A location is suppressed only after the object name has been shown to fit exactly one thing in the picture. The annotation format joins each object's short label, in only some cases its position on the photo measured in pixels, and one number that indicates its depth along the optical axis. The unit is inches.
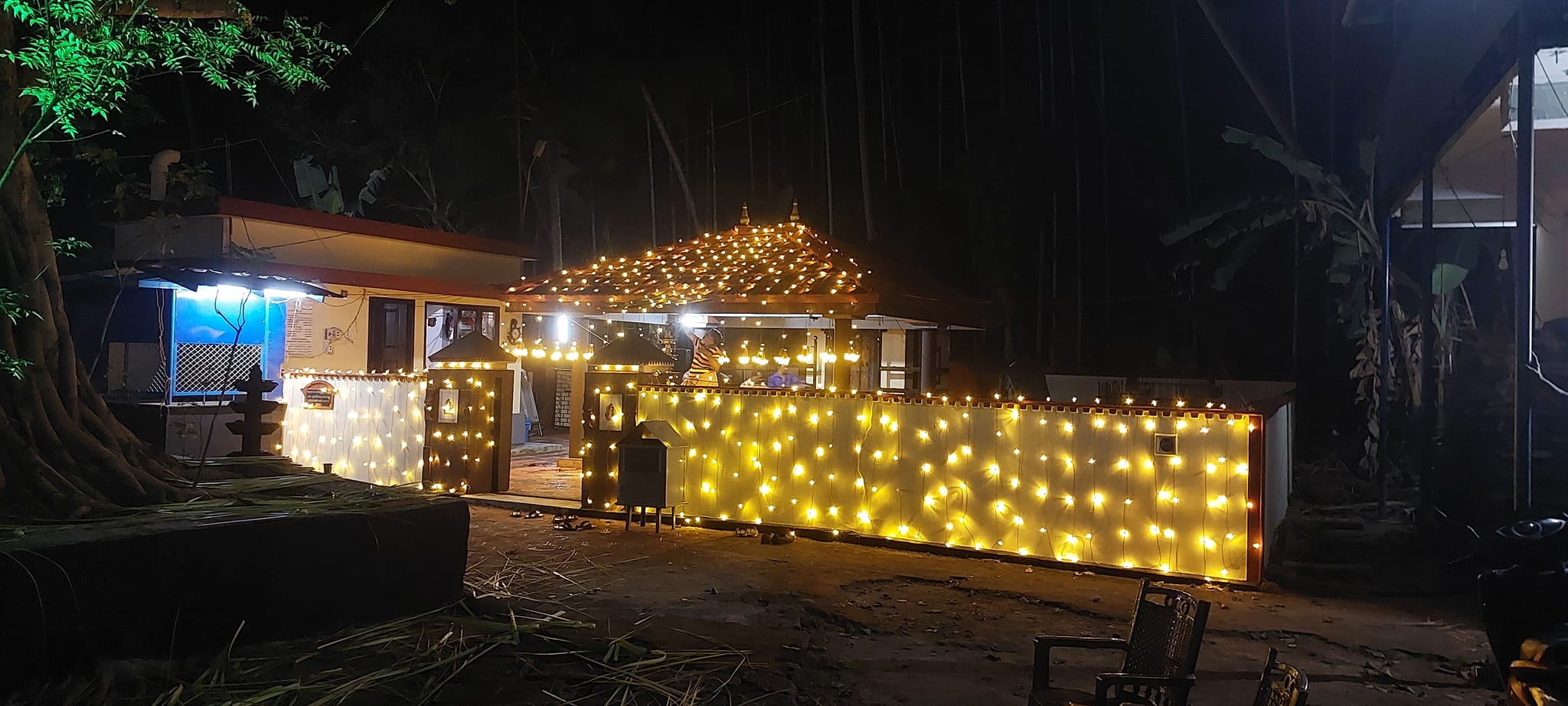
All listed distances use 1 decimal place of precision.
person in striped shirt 576.5
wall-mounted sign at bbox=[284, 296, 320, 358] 647.8
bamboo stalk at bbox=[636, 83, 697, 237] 1067.3
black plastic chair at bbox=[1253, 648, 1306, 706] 128.0
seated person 592.7
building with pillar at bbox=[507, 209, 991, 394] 448.8
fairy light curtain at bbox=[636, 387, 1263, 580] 345.7
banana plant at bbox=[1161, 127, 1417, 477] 523.5
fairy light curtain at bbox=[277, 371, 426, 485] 546.0
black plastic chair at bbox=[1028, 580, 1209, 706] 160.1
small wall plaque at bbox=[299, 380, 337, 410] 561.9
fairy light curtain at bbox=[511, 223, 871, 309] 460.4
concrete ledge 193.0
